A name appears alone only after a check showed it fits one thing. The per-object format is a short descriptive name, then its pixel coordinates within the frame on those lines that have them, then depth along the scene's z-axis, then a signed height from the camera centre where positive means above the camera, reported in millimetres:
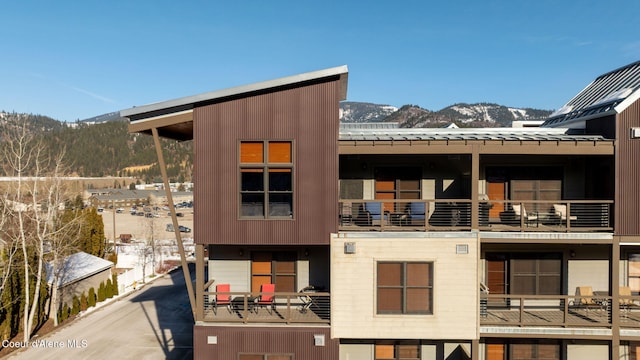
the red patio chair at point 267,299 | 12633 -4144
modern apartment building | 11586 -1547
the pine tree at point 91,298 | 25500 -8158
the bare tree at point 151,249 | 37938 -7486
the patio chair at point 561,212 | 12908 -1180
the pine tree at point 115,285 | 28031 -8024
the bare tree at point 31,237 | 19844 -3425
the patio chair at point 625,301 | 12656 -4112
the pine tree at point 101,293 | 26781 -8223
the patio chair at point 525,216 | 12977 -1333
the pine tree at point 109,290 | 27312 -8122
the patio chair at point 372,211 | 12628 -1159
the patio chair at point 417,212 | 13320 -1224
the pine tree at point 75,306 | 23984 -8220
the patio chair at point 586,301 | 12672 -4138
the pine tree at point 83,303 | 25078 -8338
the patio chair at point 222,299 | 12451 -4125
